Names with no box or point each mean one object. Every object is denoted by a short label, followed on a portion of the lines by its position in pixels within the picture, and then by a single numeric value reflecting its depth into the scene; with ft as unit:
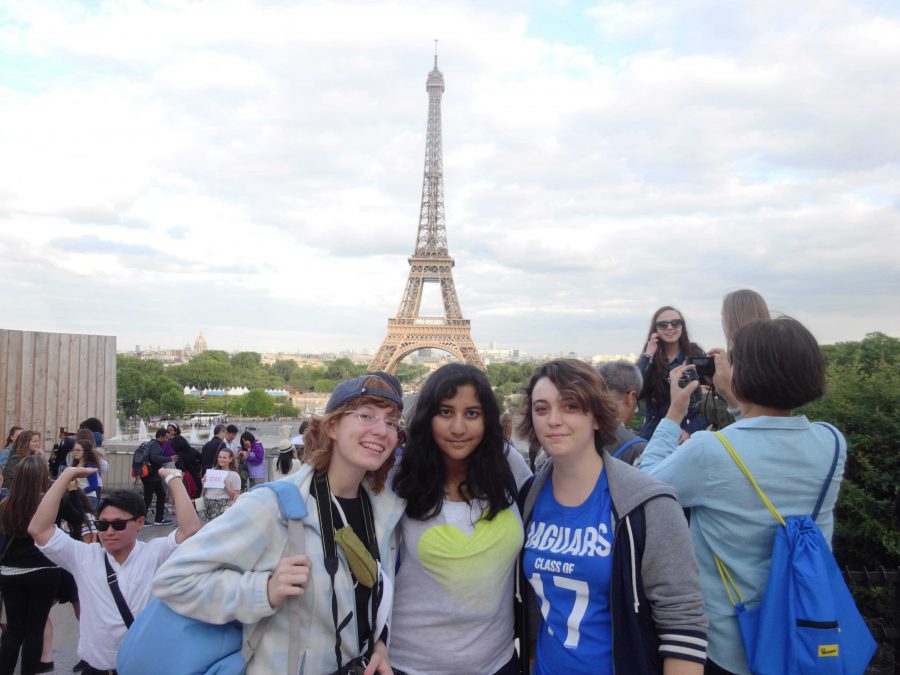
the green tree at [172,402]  158.92
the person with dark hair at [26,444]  20.11
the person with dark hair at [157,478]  29.50
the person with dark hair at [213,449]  28.78
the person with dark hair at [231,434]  30.77
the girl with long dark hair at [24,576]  12.96
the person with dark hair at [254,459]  31.89
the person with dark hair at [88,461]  21.85
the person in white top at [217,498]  20.01
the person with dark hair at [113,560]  9.90
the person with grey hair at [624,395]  9.17
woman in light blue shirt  6.80
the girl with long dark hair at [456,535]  7.20
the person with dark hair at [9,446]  24.22
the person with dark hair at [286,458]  23.99
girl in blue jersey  6.26
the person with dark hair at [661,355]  12.45
